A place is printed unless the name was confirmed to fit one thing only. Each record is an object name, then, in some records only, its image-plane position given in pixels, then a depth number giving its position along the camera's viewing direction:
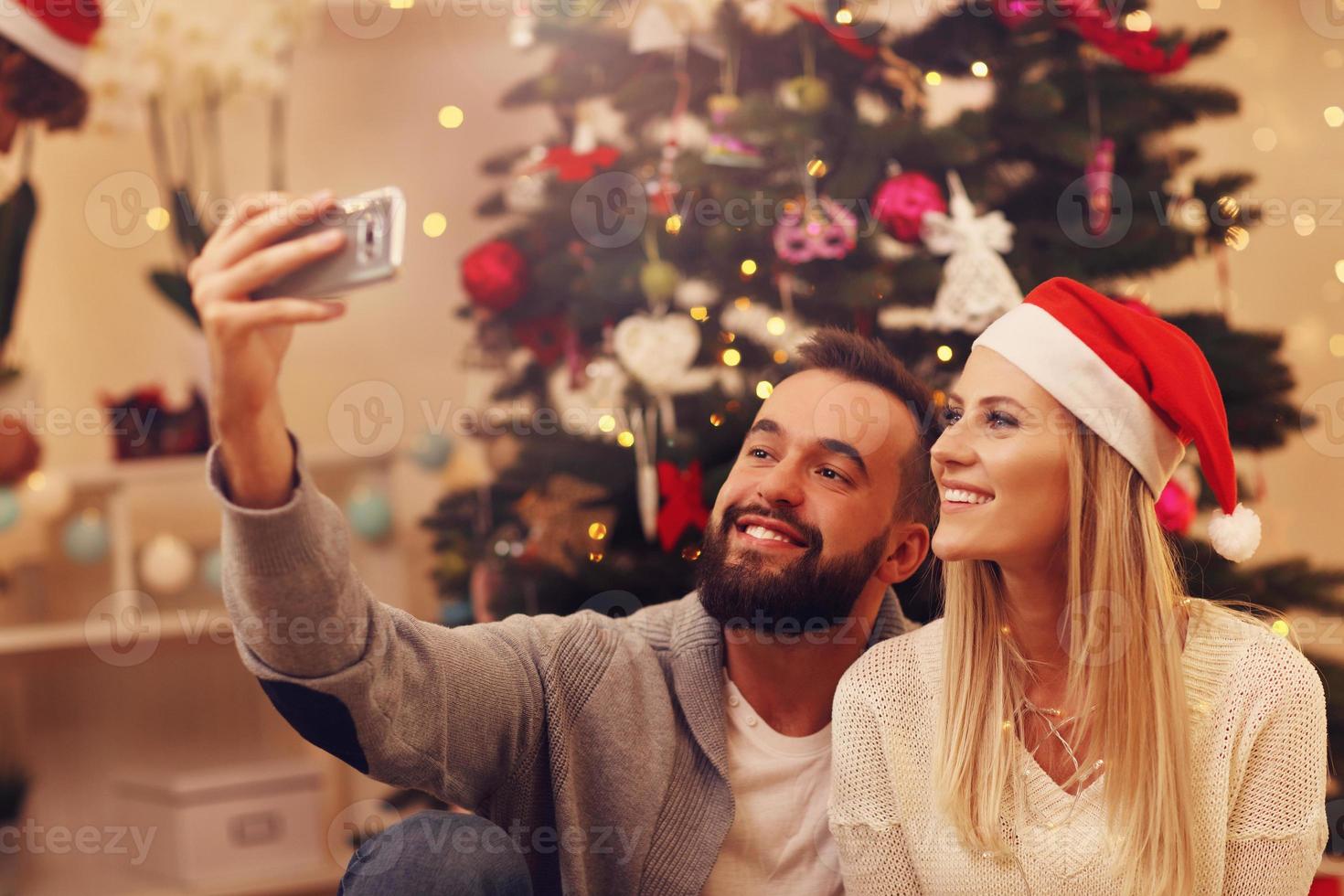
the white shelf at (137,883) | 2.79
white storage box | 2.76
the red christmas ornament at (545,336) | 2.24
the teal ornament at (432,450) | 2.85
